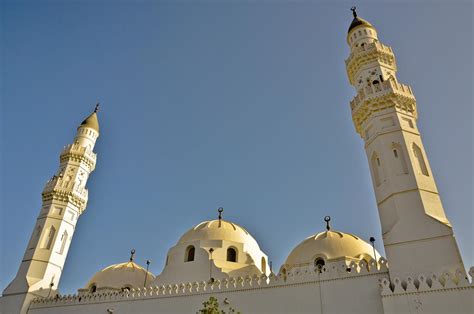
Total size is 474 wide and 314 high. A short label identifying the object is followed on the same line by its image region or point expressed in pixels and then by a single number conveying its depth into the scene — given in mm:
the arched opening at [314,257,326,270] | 17564
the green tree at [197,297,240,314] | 12656
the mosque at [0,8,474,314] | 13070
